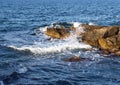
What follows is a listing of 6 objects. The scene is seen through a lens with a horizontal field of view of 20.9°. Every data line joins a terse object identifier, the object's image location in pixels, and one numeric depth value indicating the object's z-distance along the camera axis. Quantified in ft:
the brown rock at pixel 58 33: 121.08
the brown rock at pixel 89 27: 123.70
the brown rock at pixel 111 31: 107.86
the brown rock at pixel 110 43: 100.84
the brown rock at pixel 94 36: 106.63
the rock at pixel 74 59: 88.00
